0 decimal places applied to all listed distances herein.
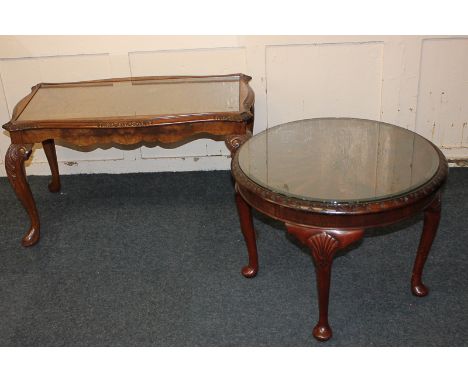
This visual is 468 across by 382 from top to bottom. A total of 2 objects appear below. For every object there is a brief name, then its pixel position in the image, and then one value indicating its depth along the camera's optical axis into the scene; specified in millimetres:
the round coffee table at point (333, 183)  2273
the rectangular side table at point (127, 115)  2957
